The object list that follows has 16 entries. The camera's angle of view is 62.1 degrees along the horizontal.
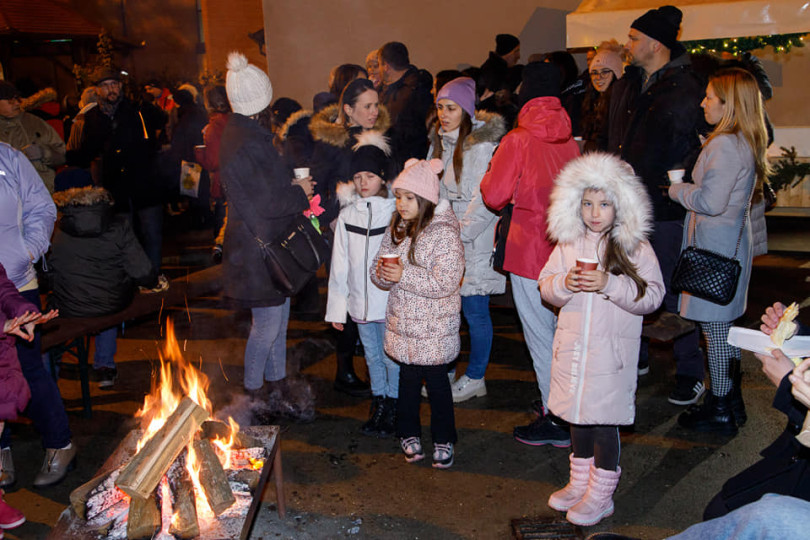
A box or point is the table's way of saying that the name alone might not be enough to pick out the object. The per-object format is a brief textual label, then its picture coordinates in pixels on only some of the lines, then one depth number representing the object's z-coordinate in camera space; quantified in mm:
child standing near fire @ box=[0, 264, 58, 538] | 3695
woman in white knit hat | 4828
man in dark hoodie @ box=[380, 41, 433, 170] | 6805
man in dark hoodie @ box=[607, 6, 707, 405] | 5152
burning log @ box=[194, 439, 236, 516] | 3186
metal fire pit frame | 3082
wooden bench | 5039
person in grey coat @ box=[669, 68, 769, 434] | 4488
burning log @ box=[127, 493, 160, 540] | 3041
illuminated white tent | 7867
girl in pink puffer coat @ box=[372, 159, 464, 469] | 4254
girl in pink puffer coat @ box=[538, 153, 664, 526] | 3689
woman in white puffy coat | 5105
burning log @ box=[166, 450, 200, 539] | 3033
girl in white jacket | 4797
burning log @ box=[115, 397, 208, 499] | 3090
